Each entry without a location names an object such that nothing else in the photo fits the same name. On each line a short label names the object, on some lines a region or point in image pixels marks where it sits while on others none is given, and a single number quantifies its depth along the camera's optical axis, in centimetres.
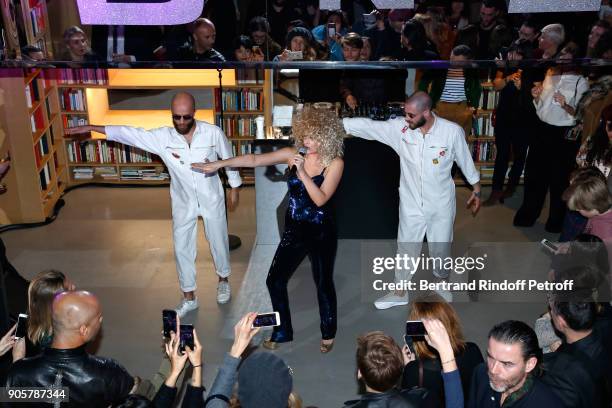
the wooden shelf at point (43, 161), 676
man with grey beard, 276
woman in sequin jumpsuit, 432
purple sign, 507
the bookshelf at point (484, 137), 727
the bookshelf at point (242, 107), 718
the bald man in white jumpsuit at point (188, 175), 488
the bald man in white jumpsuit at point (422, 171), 490
